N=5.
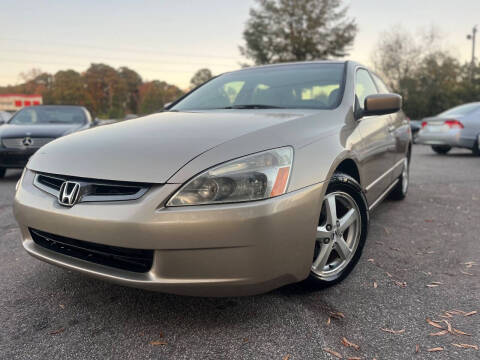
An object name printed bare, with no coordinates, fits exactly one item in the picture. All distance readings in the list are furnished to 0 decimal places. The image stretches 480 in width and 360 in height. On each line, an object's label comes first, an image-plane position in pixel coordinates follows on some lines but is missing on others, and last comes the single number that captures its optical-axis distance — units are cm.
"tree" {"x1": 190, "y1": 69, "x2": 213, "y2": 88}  7969
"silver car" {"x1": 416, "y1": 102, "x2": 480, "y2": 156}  909
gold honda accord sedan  161
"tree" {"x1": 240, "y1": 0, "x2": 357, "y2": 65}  3566
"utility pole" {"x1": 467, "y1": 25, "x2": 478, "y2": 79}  3325
